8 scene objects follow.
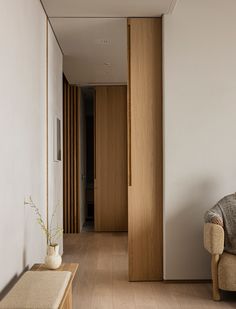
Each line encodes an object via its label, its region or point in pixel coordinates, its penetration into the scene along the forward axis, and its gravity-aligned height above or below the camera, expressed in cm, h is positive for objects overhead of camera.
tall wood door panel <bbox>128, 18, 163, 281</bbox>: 484 -2
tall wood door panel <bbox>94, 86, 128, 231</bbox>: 873 +11
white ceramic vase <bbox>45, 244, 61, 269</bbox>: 333 -70
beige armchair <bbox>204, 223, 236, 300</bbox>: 405 -89
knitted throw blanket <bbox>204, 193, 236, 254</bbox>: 426 -50
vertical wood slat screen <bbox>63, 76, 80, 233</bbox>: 847 +5
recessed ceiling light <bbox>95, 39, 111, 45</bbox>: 562 +146
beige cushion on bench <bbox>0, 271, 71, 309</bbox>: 235 -71
